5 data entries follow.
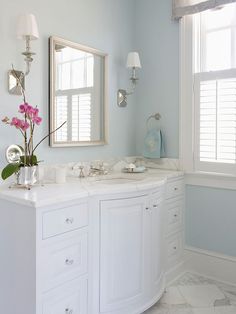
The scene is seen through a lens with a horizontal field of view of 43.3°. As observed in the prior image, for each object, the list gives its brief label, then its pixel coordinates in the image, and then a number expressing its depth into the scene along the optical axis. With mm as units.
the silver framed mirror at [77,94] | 2102
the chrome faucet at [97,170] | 2291
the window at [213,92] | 2350
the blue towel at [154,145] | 2709
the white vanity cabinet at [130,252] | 1747
